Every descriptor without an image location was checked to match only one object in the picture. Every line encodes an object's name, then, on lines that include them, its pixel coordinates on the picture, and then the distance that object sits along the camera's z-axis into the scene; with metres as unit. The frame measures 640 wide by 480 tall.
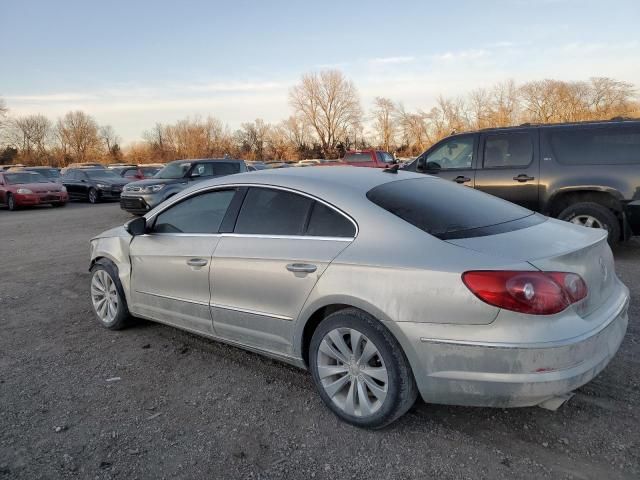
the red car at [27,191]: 18.40
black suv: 6.50
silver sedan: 2.42
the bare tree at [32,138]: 72.81
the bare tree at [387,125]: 72.44
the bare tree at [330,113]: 75.94
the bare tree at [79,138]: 78.94
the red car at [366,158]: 21.00
